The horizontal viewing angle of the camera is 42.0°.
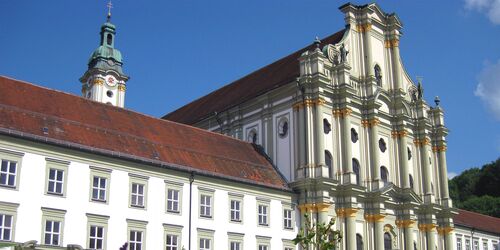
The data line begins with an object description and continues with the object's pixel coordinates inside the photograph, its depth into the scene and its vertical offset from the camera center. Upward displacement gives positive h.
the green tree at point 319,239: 28.95 +2.77
